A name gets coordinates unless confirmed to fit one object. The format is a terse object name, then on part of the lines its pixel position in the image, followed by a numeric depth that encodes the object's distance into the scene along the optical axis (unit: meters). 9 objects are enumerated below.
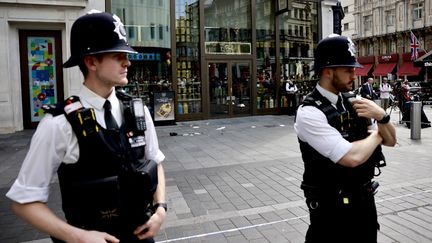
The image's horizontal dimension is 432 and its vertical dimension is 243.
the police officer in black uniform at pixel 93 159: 1.65
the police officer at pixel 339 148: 2.24
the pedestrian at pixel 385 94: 18.47
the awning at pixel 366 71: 47.38
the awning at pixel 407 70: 39.31
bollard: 10.16
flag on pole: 30.55
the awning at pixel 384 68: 43.41
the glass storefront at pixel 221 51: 14.66
